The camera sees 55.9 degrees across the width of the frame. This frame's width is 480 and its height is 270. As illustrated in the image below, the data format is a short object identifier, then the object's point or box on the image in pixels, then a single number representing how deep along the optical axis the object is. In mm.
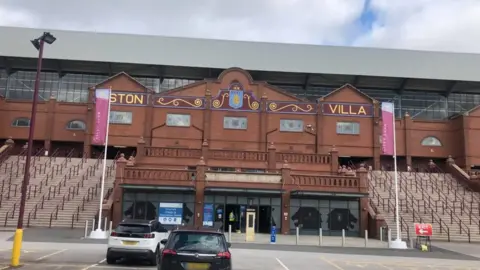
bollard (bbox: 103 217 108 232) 26334
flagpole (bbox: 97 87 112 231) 25041
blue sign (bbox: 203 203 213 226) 31281
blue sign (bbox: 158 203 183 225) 31141
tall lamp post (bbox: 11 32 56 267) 13109
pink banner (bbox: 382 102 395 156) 32125
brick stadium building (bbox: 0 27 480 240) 31406
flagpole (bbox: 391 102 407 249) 25000
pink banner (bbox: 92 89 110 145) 37481
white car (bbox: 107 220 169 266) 14297
